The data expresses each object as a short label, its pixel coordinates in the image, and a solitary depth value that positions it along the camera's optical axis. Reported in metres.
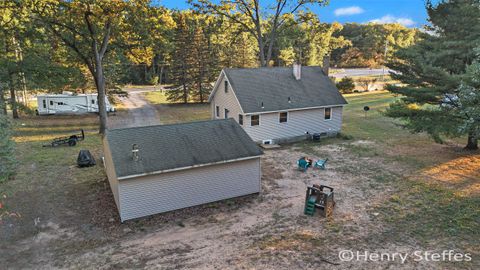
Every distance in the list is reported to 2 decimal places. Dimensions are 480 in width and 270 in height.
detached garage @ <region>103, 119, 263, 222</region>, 13.36
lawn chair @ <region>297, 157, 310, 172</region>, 18.65
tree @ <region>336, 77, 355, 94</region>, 50.12
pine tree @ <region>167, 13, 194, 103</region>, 40.72
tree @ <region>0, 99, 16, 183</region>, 11.13
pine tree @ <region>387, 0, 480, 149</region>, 17.92
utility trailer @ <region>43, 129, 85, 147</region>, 23.72
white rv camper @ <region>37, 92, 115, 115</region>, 34.88
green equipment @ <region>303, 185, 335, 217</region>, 13.51
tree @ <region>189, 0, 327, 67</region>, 31.76
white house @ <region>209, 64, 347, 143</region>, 24.09
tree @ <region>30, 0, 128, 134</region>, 22.28
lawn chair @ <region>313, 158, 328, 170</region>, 19.00
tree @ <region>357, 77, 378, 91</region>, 52.88
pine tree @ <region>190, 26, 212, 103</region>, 41.25
